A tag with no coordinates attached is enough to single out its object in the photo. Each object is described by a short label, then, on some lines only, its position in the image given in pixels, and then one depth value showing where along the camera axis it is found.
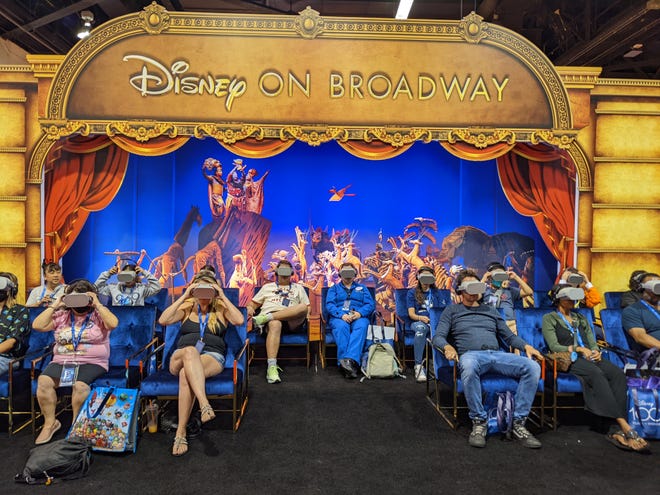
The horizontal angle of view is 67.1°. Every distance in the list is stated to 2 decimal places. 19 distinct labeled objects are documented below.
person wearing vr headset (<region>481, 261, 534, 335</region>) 5.62
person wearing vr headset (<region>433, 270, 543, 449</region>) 4.02
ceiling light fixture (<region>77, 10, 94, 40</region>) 7.20
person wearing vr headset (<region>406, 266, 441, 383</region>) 5.80
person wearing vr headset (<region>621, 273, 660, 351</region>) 4.54
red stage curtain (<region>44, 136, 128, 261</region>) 6.99
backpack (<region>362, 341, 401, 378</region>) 5.63
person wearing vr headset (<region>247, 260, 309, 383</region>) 5.73
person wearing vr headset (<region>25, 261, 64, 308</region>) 5.11
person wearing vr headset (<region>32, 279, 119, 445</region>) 3.95
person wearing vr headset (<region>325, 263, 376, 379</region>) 5.73
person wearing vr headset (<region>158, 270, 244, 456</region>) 3.85
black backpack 3.29
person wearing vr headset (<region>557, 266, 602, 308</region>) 5.56
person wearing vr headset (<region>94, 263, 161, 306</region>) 5.68
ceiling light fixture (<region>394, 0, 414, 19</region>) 6.13
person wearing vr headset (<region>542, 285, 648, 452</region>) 4.00
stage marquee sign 6.49
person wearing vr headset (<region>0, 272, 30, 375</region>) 4.30
